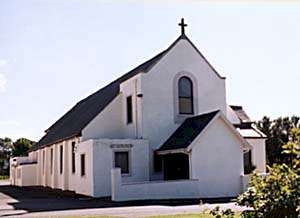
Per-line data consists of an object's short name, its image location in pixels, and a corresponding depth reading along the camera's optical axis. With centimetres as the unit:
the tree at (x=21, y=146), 8988
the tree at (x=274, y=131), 5046
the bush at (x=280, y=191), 781
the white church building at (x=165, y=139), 2841
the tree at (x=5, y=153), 9931
